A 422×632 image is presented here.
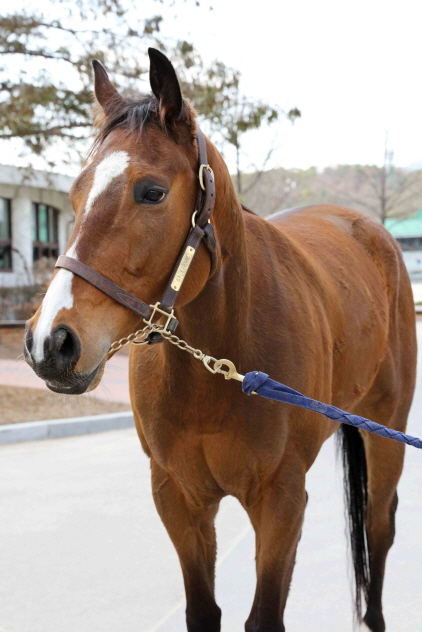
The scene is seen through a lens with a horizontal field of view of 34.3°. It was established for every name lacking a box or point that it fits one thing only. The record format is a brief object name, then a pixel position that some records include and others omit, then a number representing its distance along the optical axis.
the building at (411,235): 52.38
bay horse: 1.73
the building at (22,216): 21.12
